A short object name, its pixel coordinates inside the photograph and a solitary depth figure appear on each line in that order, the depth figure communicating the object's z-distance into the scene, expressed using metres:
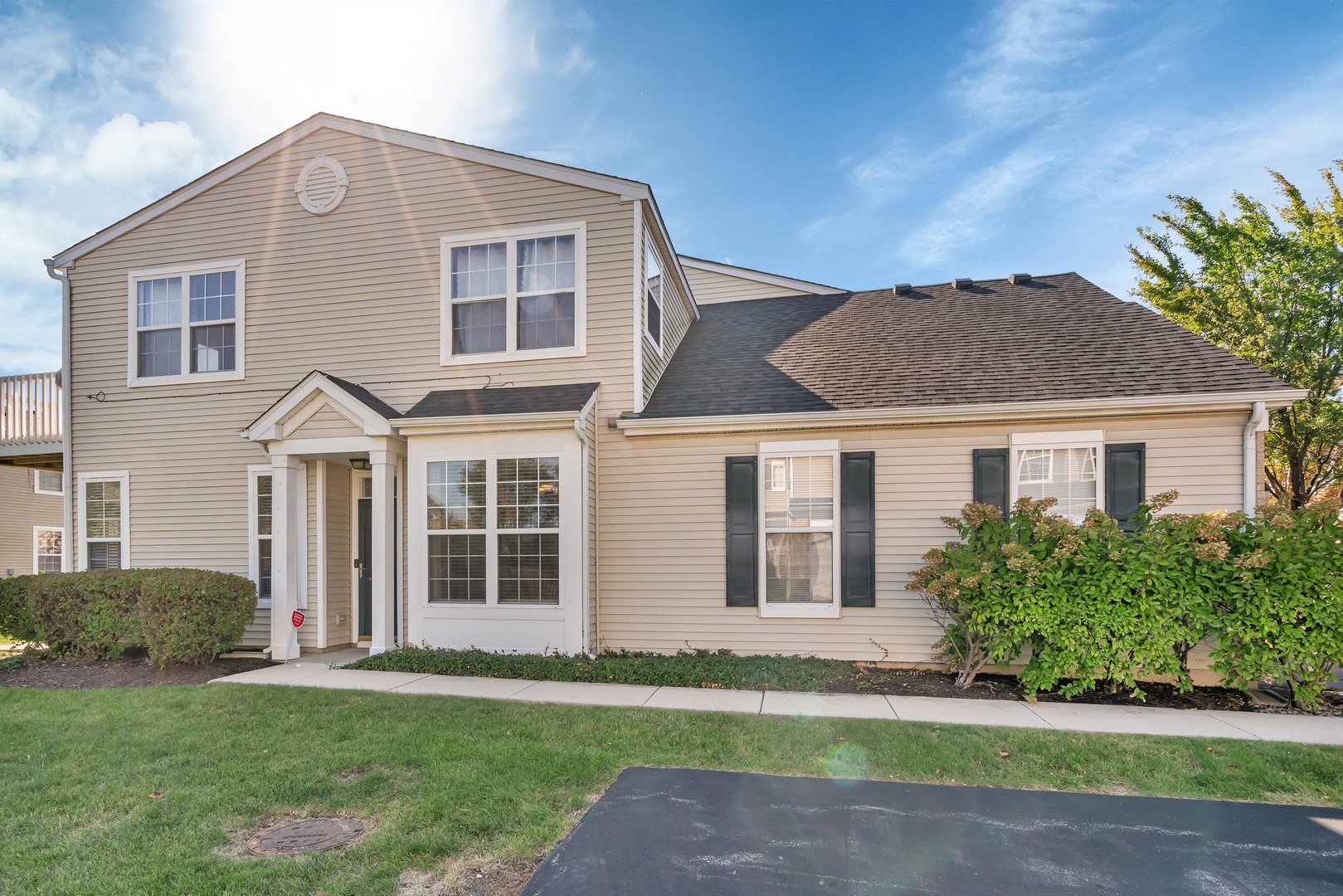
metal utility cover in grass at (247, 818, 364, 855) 3.22
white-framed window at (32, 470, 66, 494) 15.73
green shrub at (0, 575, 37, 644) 8.00
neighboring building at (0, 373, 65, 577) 10.89
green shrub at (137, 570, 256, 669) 7.22
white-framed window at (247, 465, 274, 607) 8.75
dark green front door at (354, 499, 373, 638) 9.07
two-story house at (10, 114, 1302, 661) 7.27
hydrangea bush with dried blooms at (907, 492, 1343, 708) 5.51
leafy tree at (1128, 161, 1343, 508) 11.11
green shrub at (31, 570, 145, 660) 7.62
